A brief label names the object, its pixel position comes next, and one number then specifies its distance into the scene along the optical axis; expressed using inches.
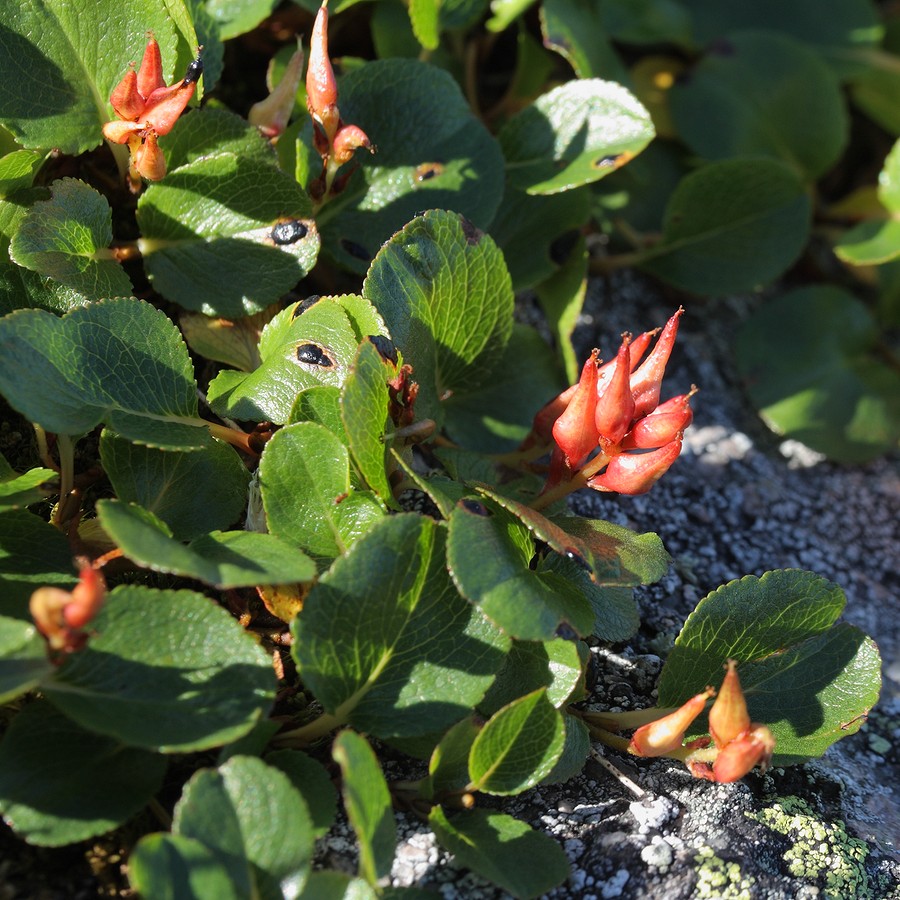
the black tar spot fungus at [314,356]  10.2
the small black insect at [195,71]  10.4
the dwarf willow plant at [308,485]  9.7
